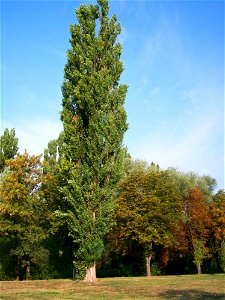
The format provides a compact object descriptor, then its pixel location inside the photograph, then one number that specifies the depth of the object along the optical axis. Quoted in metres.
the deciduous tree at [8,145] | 39.54
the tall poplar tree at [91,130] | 21.36
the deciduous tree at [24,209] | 26.78
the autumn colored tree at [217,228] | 34.41
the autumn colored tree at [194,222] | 34.59
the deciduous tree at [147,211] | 30.78
